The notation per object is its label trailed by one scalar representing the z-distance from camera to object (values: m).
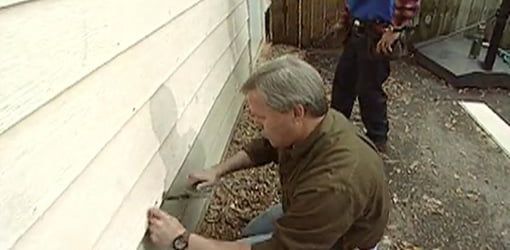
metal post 3.73
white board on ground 3.04
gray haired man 1.29
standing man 2.46
